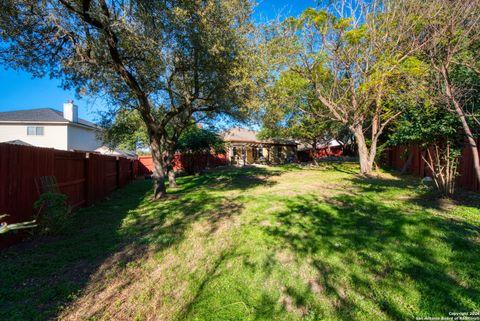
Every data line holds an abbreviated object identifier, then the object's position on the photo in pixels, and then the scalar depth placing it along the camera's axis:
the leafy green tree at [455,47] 5.42
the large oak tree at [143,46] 6.25
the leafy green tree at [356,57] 8.69
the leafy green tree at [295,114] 9.69
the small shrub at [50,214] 4.64
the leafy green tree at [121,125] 12.16
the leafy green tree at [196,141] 17.56
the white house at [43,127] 22.50
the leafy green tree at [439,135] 6.33
